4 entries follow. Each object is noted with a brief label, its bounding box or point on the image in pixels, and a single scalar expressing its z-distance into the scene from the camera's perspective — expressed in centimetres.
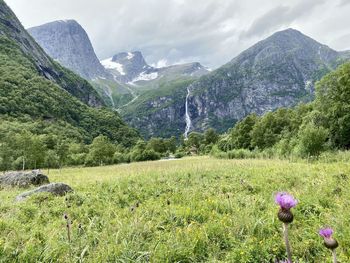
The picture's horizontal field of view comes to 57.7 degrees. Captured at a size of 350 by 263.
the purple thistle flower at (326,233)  275
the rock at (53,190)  1241
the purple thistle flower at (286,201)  316
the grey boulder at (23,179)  1978
